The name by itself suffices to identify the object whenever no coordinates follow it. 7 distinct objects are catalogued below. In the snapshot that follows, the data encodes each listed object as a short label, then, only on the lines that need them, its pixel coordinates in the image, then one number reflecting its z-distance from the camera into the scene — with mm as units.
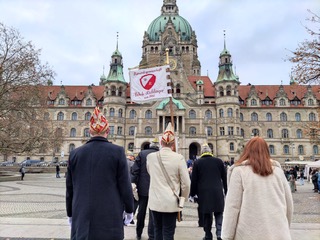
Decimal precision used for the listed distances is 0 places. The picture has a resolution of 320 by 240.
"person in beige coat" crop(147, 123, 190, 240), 4824
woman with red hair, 3010
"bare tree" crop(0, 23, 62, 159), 26020
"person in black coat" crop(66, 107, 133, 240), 3270
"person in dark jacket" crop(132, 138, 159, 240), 6332
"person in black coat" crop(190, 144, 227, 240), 5992
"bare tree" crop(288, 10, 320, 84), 15438
